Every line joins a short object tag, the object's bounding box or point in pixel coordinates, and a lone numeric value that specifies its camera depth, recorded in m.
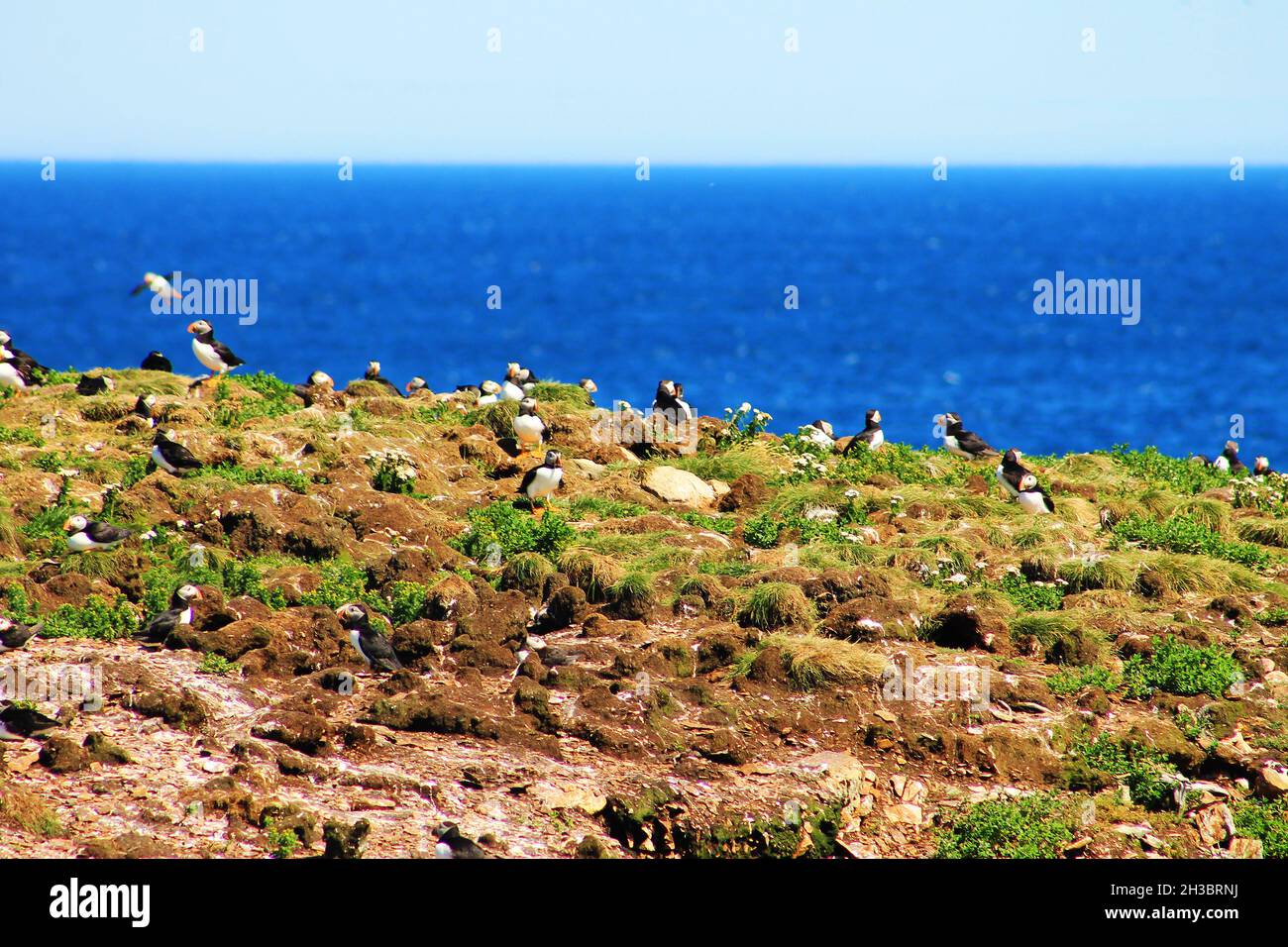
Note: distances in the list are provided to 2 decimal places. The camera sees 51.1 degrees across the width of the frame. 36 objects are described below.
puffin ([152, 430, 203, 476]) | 15.54
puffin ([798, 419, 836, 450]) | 18.83
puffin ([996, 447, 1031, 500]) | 16.36
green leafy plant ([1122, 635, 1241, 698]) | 11.74
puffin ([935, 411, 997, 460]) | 19.06
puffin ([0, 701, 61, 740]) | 9.85
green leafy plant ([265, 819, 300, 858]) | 8.91
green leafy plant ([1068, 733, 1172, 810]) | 10.40
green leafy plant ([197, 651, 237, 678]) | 11.33
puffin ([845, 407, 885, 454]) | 18.98
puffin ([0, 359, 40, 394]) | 19.33
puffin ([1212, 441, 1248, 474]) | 19.41
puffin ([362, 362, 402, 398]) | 22.22
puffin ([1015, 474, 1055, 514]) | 15.90
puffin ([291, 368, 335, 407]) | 19.61
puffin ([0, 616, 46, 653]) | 11.46
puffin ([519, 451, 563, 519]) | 15.44
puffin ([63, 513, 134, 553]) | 13.24
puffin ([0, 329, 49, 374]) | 20.05
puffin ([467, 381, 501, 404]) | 20.95
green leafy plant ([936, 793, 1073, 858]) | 9.72
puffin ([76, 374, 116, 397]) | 19.39
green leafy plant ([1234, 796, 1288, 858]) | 9.75
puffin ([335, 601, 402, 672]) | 11.67
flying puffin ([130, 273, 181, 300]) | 21.69
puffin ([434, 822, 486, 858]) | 8.84
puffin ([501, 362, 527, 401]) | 19.89
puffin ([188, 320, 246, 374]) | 20.17
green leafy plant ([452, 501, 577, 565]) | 14.27
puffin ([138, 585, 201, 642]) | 11.80
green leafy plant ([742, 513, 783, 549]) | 15.03
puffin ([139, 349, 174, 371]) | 21.30
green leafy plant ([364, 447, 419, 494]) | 15.89
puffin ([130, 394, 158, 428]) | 17.78
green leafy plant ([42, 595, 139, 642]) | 11.93
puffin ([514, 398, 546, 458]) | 17.22
